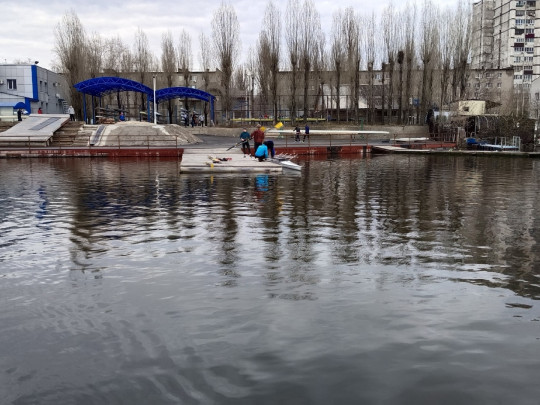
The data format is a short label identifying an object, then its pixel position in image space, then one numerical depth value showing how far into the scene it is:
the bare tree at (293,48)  56.72
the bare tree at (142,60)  67.56
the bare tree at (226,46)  55.03
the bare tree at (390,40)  58.72
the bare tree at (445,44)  56.31
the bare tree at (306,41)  56.81
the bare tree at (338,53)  57.86
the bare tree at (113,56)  68.75
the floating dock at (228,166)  21.53
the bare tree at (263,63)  56.16
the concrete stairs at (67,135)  38.91
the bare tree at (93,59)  60.34
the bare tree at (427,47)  56.44
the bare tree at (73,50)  54.88
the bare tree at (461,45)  55.59
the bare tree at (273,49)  55.72
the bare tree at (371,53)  59.88
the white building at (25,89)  60.25
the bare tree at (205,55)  65.31
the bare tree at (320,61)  58.03
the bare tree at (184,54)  65.79
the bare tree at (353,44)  57.22
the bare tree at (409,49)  57.53
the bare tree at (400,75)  58.03
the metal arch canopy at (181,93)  47.53
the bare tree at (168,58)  64.29
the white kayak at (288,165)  22.63
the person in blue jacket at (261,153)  23.77
